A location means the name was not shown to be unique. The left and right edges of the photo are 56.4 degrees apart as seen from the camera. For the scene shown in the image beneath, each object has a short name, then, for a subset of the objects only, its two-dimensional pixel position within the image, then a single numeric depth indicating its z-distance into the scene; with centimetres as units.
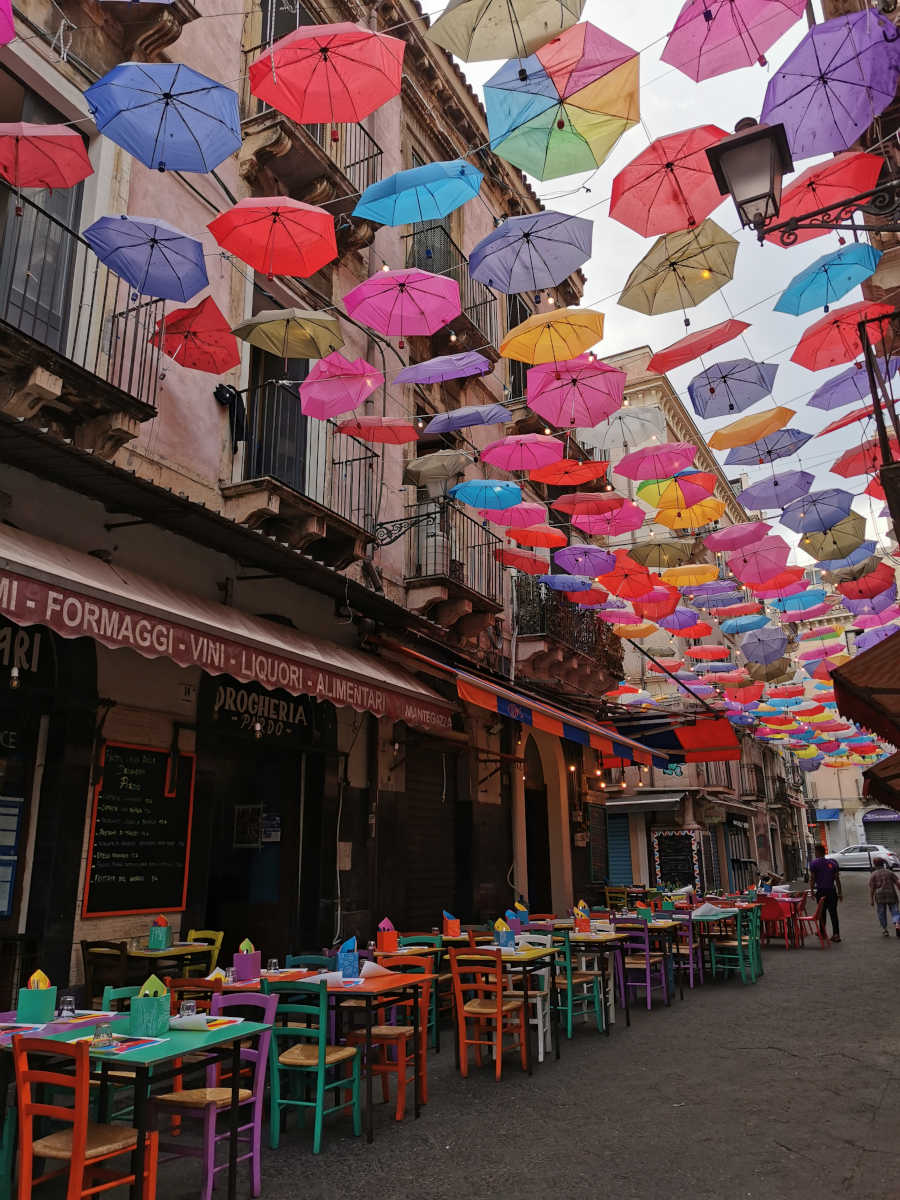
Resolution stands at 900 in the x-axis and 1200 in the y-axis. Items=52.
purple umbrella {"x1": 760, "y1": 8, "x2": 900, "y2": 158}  577
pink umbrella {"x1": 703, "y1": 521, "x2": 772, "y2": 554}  1252
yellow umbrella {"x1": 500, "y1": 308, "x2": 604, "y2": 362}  793
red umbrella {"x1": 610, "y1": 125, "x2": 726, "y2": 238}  641
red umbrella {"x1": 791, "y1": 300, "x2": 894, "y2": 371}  823
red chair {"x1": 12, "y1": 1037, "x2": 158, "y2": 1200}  348
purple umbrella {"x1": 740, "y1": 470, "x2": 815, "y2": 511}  1134
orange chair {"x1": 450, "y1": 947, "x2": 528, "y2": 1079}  681
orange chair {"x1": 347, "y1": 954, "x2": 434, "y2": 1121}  577
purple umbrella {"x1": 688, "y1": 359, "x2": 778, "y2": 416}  969
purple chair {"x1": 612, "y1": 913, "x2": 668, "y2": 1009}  1016
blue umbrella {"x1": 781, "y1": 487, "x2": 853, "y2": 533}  1220
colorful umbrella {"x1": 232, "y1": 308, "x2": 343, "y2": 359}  762
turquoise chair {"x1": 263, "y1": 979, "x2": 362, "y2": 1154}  523
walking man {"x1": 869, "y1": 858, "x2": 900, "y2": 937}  1878
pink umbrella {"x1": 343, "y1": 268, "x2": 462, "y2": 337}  768
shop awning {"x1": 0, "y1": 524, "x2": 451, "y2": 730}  522
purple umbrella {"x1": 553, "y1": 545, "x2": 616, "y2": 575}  1313
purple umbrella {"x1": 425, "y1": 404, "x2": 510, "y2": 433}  924
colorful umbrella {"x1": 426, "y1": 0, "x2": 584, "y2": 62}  551
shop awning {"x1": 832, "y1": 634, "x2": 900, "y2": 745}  608
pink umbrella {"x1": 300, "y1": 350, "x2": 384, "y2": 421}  855
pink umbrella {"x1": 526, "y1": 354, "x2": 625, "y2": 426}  897
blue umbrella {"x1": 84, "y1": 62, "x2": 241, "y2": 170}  555
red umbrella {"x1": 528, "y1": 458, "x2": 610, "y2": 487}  1063
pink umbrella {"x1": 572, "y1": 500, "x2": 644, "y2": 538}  1170
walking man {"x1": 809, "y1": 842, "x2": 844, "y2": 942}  1758
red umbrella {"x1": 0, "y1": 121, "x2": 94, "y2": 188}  581
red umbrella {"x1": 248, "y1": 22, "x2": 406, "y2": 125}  557
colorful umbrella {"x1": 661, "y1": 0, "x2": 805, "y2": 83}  543
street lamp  524
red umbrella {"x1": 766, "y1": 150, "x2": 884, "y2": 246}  677
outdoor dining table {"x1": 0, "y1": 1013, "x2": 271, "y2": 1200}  365
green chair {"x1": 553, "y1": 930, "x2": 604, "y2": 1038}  834
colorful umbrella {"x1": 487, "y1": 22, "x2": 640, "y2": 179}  571
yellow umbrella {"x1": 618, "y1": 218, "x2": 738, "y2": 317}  745
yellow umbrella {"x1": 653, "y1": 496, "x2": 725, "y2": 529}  1193
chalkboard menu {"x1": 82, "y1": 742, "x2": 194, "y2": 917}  712
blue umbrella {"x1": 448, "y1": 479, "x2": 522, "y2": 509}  1076
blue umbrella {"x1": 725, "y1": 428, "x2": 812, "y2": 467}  1053
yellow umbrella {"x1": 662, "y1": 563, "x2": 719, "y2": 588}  1438
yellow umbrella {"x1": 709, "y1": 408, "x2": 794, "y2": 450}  953
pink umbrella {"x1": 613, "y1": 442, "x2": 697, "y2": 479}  1057
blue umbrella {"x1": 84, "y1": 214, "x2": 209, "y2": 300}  657
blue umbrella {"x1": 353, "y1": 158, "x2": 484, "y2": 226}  633
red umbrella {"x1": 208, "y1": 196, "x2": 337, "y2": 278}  646
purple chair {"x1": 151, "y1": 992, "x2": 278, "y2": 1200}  421
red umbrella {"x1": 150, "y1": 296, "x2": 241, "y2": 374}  791
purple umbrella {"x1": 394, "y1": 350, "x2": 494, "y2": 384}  855
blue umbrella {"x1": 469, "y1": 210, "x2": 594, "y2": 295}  718
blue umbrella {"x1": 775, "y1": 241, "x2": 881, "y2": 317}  770
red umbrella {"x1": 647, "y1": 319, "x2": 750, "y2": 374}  786
